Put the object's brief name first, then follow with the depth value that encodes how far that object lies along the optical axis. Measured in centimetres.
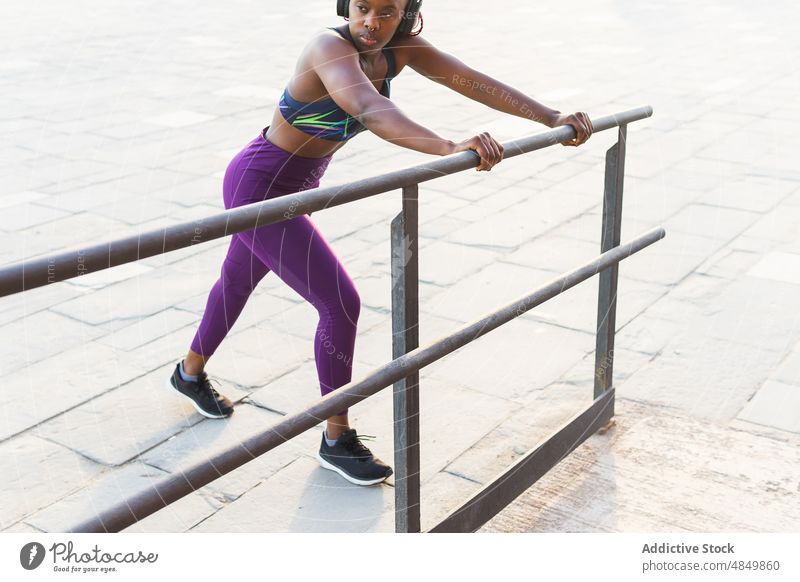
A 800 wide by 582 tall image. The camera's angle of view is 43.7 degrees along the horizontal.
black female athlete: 242
